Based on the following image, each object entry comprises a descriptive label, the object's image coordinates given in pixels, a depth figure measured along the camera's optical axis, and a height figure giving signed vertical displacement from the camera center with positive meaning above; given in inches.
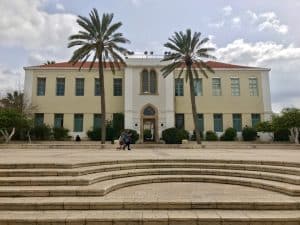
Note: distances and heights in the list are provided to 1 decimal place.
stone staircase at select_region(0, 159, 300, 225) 215.5 -55.4
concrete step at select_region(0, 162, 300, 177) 319.6 -38.6
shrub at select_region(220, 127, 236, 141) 1341.0 +25.3
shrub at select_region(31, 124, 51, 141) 1305.4 +36.5
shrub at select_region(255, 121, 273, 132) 1213.1 +61.3
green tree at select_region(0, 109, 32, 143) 1086.4 +79.2
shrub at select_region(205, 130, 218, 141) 1330.5 +20.3
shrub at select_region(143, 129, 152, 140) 1432.8 +33.7
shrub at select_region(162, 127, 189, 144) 1239.5 +23.9
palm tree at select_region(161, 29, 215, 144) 1123.9 +375.3
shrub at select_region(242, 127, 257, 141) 1333.7 +30.0
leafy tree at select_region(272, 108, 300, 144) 1133.2 +80.3
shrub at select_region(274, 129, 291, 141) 1316.4 +24.6
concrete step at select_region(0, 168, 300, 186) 292.2 -44.7
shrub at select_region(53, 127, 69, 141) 1314.0 +31.9
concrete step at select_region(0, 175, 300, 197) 265.7 -50.5
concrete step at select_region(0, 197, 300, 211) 239.1 -58.7
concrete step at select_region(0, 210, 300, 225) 212.8 -63.1
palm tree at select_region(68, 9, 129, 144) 1035.9 +398.0
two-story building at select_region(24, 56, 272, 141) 1347.2 +228.9
